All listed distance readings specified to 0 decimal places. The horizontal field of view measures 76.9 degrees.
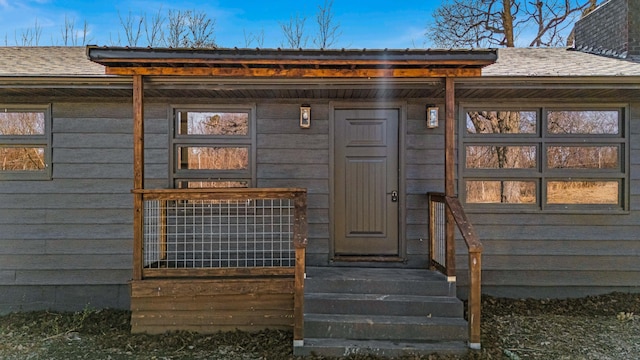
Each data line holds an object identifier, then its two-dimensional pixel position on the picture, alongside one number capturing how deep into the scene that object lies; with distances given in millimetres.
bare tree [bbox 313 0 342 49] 13453
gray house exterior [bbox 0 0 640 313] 4809
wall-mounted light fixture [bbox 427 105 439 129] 4707
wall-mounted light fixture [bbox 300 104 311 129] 4750
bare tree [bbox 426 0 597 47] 10797
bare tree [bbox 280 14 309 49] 13625
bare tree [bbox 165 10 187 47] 13478
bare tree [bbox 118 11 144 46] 13125
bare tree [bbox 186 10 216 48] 13461
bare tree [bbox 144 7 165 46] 13326
